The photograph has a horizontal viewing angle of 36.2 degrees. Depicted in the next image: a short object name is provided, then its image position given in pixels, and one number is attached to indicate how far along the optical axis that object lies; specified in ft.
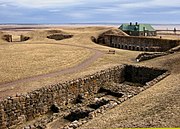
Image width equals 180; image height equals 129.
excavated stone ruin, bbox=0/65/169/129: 44.92
